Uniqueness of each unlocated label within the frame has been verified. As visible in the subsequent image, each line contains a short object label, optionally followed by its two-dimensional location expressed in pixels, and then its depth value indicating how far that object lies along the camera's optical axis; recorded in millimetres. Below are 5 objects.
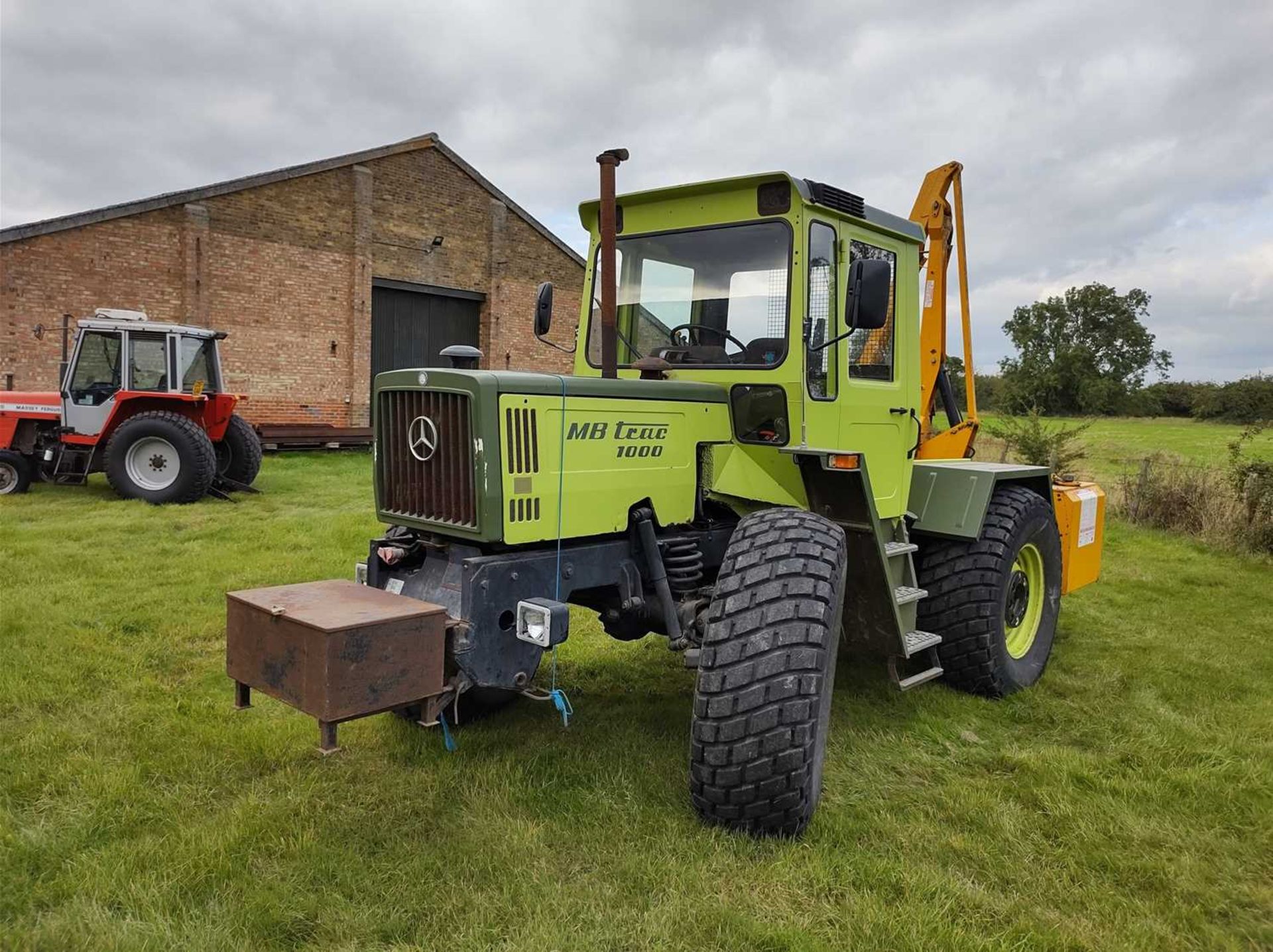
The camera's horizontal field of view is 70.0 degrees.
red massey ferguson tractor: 10992
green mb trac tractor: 3096
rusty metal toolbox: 2674
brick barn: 14773
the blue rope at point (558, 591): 3279
